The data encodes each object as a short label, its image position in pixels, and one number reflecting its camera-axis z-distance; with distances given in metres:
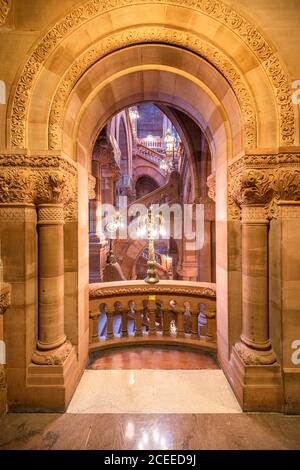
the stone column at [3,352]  3.05
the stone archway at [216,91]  3.16
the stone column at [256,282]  3.29
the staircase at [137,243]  14.45
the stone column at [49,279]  3.33
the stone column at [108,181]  12.80
